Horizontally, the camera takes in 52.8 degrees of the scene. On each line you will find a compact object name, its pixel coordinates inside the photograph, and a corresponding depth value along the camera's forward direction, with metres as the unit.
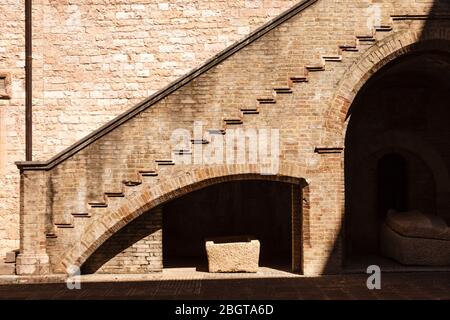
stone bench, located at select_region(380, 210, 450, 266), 10.77
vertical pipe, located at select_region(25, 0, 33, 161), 12.48
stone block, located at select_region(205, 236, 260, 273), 10.59
